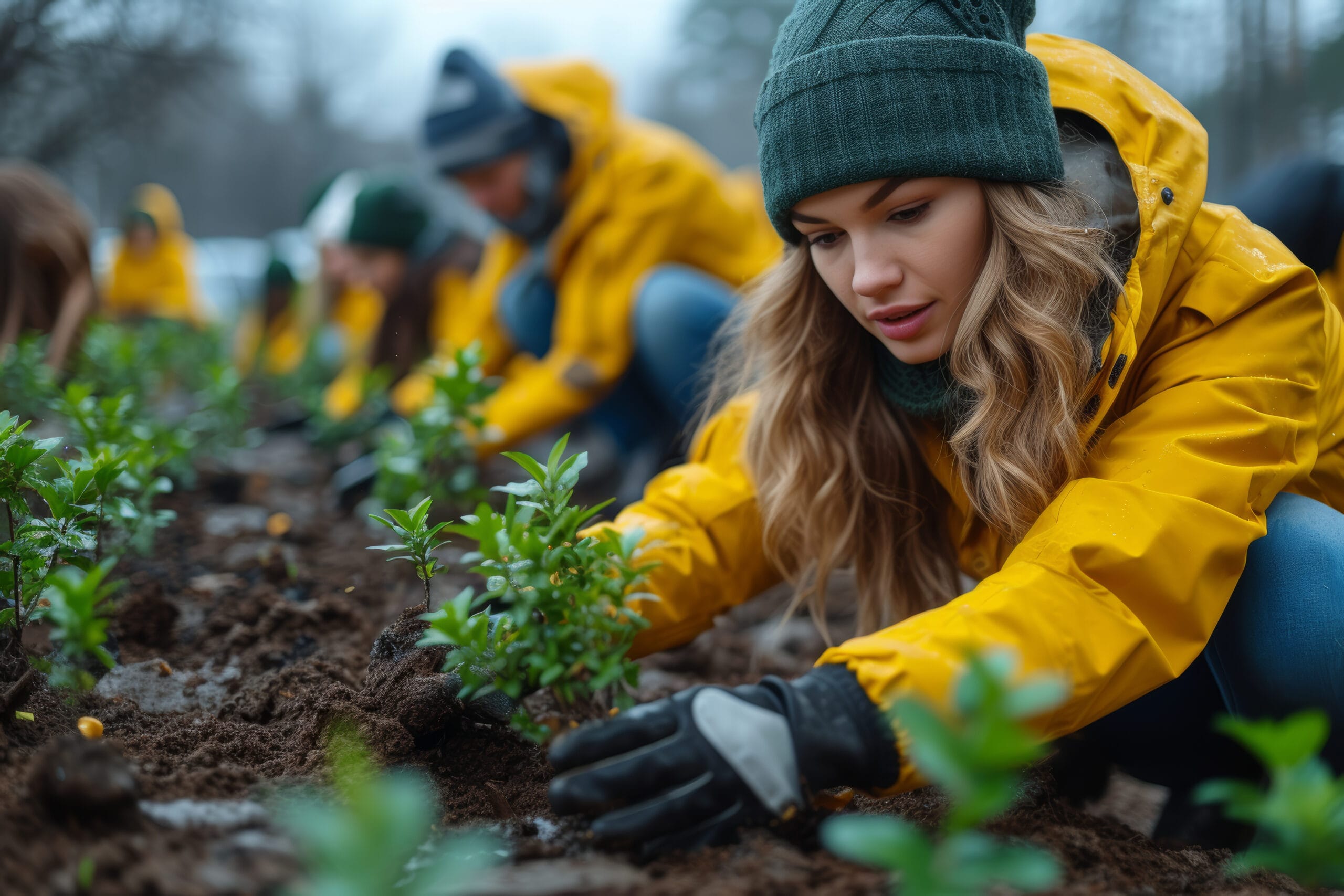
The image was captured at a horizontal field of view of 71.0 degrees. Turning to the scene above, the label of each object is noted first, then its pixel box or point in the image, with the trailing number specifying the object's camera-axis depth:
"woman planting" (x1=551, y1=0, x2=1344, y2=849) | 1.17
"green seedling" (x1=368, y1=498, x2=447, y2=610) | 1.41
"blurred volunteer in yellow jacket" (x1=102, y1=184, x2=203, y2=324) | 9.54
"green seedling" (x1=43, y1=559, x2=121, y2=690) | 1.15
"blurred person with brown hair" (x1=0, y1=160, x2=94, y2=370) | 3.55
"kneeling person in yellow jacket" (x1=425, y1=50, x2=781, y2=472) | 3.40
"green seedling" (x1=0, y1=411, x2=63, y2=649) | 1.42
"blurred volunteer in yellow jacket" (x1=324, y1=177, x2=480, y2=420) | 4.90
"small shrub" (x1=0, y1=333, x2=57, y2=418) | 2.63
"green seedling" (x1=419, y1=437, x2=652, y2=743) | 1.18
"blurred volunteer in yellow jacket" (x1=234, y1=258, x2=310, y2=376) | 8.58
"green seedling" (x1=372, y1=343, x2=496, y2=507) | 2.51
